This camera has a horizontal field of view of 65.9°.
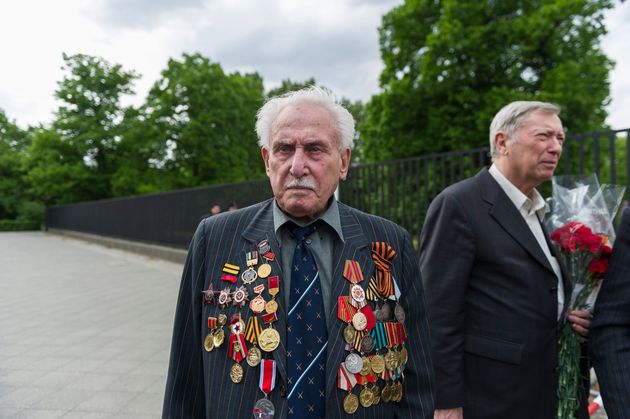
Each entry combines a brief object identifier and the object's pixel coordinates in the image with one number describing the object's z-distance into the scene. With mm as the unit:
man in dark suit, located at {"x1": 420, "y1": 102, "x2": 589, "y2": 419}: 2244
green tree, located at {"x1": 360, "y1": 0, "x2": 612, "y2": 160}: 17141
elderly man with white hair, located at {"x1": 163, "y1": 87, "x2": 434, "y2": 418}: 1630
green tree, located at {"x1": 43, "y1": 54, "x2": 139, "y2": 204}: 37812
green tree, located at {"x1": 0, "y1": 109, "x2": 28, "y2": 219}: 51125
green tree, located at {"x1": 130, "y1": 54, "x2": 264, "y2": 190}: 31500
